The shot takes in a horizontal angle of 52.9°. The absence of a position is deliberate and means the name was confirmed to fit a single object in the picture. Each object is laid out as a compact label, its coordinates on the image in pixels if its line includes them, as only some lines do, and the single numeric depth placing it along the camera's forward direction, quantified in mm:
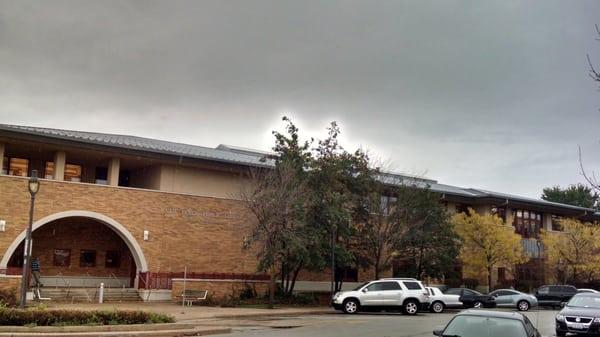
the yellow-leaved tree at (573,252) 51750
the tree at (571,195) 96225
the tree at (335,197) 33844
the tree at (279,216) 31250
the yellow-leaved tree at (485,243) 46625
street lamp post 21003
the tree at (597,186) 9312
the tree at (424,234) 39125
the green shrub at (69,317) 16297
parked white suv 29641
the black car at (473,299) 37438
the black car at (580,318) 19109
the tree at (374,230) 38031
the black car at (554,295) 42094
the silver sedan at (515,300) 37938
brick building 31125
